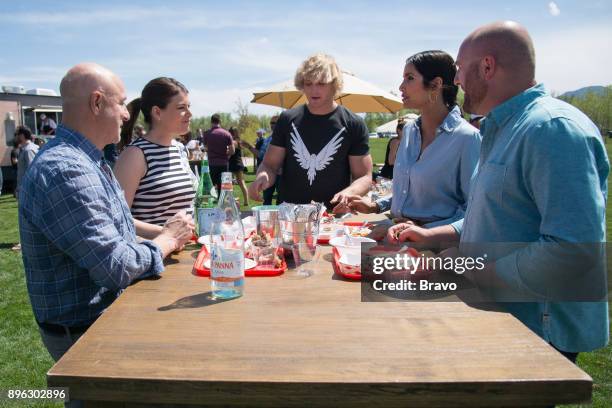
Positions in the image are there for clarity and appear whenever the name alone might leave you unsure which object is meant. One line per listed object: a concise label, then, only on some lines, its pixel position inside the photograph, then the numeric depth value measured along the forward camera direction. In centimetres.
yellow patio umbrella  893
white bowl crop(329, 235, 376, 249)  207
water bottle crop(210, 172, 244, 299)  149
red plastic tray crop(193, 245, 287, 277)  178
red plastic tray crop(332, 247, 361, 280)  173
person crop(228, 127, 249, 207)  1262
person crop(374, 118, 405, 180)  826
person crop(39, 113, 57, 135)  1123
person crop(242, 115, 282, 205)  816
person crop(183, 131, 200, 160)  1513
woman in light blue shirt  240
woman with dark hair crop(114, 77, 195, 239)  247
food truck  1421
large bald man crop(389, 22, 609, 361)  135
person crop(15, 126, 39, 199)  812
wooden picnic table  99
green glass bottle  237
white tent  3610
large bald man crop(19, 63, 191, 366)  151
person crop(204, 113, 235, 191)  1136
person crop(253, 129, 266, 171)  1633
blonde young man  312
